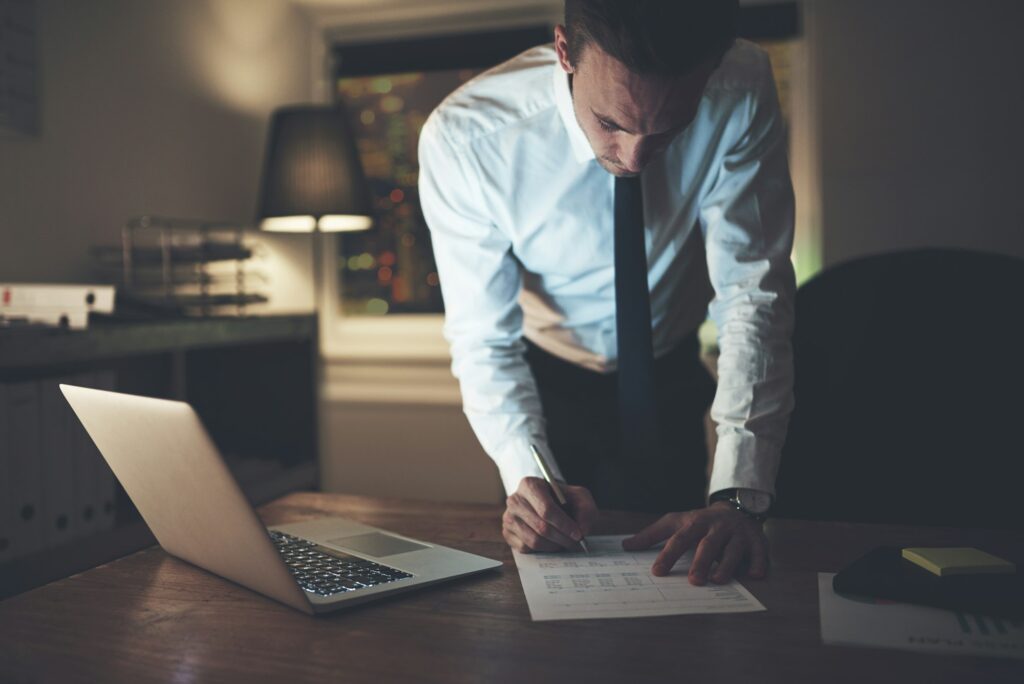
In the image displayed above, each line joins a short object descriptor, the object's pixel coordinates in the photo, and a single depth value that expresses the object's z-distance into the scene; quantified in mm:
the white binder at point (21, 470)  1630
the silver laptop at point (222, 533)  738
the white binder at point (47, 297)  1819
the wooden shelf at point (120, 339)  1601
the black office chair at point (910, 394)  1519
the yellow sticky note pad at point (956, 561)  787
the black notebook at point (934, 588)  741
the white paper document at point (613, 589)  773
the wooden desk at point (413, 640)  645
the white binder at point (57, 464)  1719
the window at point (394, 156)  3406
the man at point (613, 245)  1122
